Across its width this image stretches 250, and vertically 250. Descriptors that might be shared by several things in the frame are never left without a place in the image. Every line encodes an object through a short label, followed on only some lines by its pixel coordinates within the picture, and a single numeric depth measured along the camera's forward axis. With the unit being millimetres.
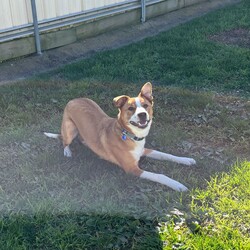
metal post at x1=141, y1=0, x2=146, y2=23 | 9016
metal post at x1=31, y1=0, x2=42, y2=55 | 6996
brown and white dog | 3814
